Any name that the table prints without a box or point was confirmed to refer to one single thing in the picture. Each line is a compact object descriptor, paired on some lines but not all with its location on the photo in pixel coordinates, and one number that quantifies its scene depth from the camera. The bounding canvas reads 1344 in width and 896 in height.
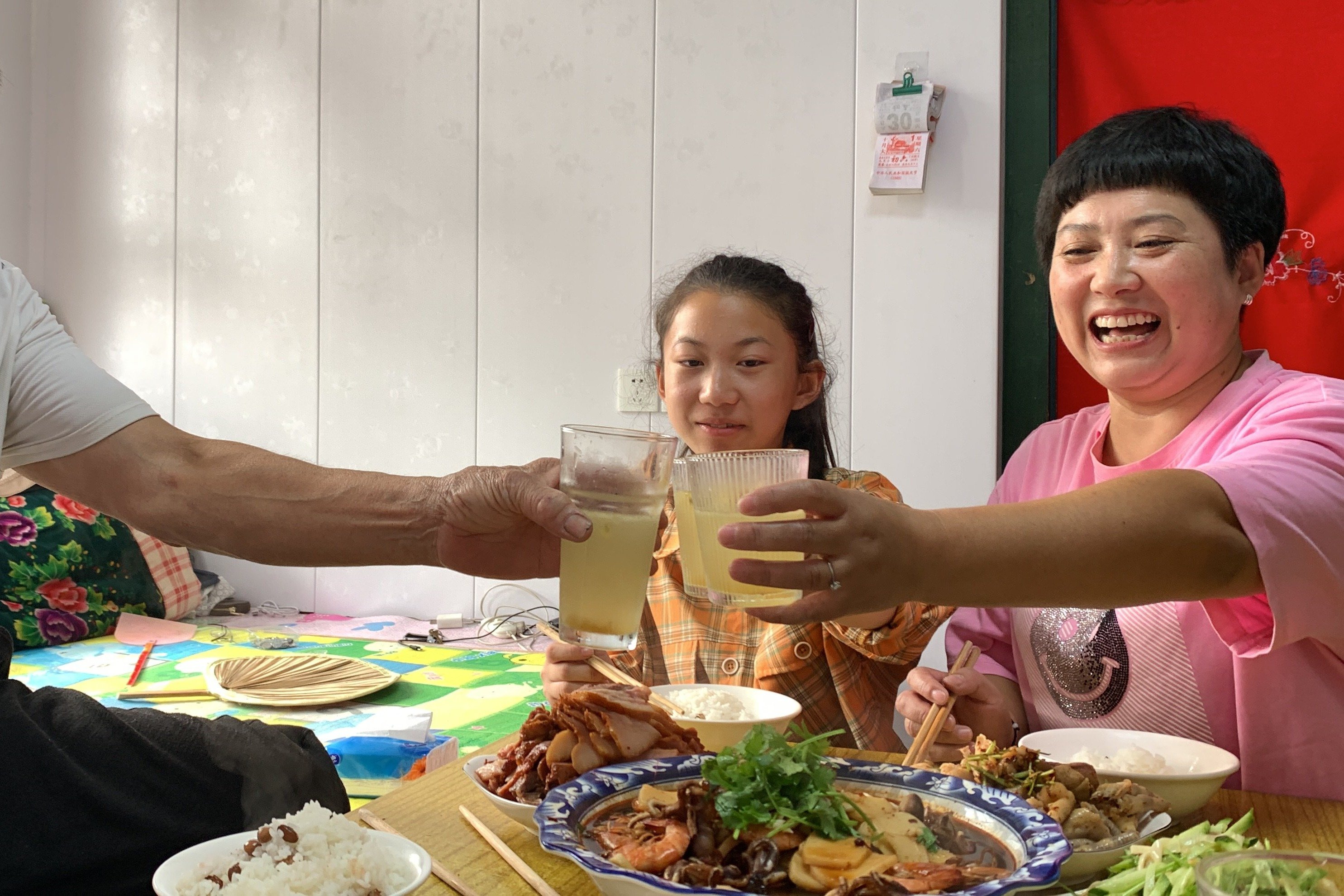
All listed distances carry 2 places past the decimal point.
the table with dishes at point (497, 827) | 1.00
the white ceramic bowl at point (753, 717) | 1.30
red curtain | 3.02
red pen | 3.05
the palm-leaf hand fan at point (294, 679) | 2.85
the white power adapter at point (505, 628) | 3.85
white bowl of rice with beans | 0.94
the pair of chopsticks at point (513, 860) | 0.96
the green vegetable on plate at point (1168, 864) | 0.87
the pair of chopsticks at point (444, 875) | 0.97
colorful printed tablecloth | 2.78
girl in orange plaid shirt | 1.95
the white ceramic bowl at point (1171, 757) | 1.13
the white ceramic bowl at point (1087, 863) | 0.97
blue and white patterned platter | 0.82
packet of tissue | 2.03
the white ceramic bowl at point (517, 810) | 1.05
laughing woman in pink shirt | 1.08
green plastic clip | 3.37
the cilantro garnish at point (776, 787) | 0.93
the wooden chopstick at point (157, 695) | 2.88
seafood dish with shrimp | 0.87
